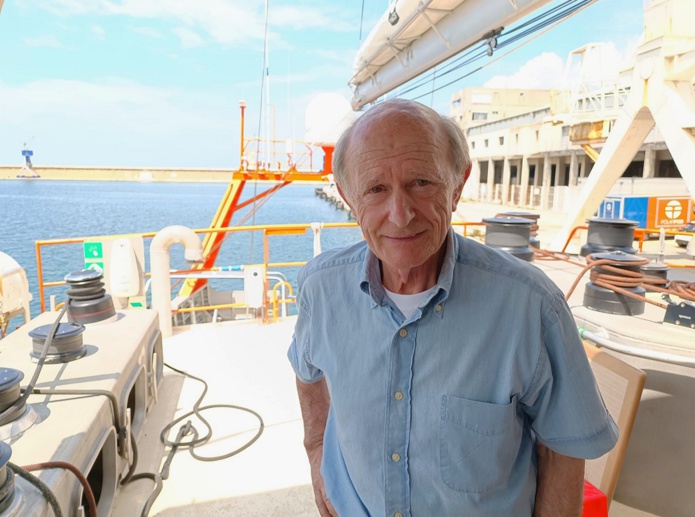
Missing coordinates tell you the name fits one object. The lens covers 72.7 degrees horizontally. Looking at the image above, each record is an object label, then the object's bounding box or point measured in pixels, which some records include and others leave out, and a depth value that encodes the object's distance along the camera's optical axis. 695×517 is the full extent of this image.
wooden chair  1.88
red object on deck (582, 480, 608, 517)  1.63
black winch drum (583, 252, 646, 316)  2.64
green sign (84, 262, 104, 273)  4.72
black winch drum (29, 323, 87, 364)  2.39
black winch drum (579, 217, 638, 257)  3.72
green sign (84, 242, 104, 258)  4.70
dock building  15.98
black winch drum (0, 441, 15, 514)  1.25
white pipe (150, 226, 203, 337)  4.84
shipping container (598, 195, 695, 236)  9.80
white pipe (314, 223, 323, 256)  5.94
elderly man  1.09
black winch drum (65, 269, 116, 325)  3.05
